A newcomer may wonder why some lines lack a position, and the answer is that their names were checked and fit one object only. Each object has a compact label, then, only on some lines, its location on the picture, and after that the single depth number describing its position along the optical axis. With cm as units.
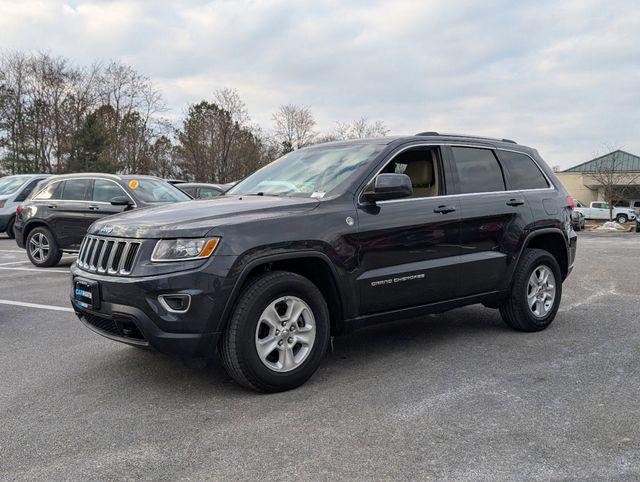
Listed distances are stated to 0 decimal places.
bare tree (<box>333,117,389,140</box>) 6209
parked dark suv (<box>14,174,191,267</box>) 1022
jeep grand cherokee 371
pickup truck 4457
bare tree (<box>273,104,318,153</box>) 5590
